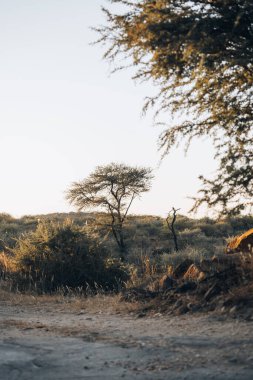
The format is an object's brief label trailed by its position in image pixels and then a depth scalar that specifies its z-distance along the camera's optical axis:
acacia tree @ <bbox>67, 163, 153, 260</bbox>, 34.81
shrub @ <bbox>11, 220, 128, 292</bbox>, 15.14
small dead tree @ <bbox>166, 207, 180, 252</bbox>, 28.03
